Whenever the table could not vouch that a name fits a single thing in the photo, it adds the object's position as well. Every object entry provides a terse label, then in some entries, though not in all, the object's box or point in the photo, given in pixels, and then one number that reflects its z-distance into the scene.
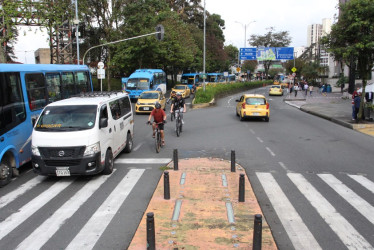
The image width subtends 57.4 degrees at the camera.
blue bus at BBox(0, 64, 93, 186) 8.58
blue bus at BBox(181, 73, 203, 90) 58.53
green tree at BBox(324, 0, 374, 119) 16.59
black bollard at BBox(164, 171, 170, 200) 7.13
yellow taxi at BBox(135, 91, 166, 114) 24.17
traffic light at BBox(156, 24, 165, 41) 26.19
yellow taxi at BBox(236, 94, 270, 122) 19.95
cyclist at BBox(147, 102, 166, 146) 12.12
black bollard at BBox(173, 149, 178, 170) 9.45
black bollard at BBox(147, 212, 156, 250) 4.87
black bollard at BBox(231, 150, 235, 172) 9.12
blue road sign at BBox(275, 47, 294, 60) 53.59
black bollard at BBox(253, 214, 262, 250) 4.72
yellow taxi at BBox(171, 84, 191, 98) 40.69
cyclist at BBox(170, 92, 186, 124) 15.42
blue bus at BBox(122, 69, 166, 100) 33.26
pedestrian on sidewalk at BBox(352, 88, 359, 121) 19.12
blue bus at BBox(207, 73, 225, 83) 68.62
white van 8.23
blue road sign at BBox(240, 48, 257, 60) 53.69
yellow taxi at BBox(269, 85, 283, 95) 48.30
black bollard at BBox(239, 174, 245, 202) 6.93
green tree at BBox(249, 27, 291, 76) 76.75
